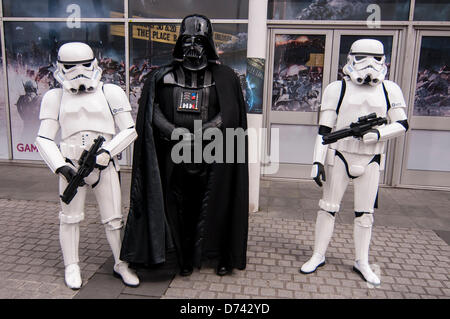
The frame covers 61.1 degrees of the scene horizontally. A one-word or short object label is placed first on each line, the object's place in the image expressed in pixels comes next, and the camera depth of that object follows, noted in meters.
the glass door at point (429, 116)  6.20
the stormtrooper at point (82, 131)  2.90
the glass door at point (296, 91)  6.41
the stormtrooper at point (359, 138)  3.12
